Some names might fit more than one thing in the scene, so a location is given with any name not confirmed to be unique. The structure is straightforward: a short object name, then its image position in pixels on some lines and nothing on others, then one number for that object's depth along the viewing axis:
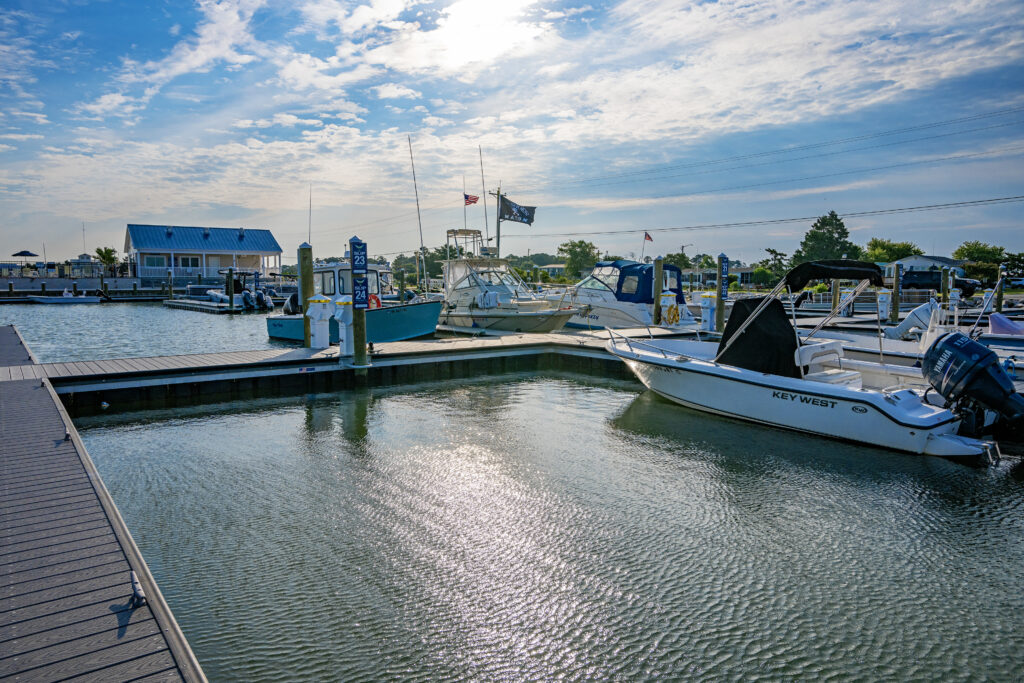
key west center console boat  7.80
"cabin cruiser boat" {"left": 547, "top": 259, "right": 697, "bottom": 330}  20.34
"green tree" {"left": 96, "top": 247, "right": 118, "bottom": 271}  66.40
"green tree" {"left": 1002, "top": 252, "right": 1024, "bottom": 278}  52.66
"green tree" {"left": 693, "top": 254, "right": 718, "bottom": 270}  87.59
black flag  24.84
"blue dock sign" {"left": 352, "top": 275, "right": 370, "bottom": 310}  12.53
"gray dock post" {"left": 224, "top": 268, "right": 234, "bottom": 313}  34.41
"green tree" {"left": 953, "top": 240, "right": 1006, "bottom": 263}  60.22
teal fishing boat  18.20
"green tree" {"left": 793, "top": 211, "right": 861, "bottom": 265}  70.19
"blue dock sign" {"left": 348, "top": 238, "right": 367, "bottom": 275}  12.79
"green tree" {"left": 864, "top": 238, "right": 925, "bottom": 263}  64.38
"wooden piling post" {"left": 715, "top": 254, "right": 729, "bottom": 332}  18.41
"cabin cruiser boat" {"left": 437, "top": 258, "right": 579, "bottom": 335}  19.27
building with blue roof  50.69
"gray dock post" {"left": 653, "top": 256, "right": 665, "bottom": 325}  19.27
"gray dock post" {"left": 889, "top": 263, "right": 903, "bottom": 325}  21.73
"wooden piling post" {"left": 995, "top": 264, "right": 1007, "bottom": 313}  24.55
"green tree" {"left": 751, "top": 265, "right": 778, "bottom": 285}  61.43
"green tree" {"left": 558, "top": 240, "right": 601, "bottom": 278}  76.12
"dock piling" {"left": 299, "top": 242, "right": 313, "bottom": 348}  15.36
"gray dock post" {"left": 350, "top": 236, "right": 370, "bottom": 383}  12.70
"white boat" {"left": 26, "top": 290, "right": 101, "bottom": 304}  42.34
